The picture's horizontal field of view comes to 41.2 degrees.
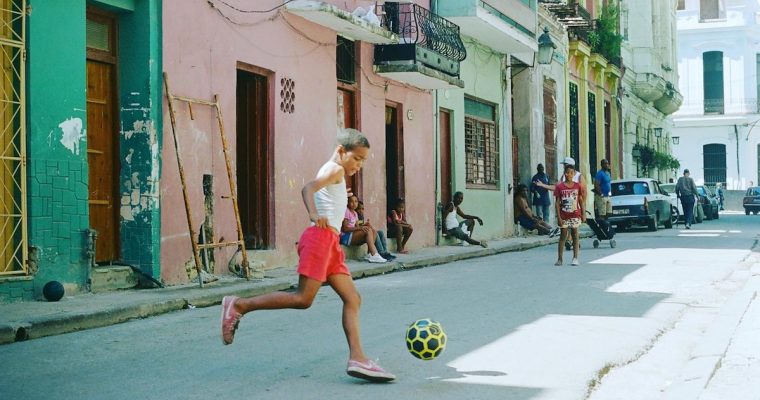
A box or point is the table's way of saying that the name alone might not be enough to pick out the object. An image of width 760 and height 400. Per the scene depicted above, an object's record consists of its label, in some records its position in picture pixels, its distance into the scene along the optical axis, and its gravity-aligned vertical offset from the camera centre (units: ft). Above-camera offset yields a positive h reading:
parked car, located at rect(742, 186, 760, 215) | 164.25 +0.83
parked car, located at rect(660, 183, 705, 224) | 113.50 +0.02
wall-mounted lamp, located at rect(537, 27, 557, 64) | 82.38 +13.01
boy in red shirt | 51.78 +0.13
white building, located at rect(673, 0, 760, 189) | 193.47 +22.31
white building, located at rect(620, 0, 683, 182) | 139.74 +18.57
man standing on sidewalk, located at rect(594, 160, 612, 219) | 71.00 +0.96
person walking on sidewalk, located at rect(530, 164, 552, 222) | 86.89 +1.05
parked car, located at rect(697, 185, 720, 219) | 132.37 +0.37
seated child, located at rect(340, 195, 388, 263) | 52.65 -1.23
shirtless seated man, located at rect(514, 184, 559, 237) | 84.07 -0.72
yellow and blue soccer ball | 20.35 -2.66
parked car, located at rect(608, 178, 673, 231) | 94.53 +0.34
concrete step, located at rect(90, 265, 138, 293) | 35.60 -2.33
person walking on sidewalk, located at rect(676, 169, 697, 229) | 103.87 +1.27
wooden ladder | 38.19 +0.83
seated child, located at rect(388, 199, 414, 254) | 59.62 -1.00
